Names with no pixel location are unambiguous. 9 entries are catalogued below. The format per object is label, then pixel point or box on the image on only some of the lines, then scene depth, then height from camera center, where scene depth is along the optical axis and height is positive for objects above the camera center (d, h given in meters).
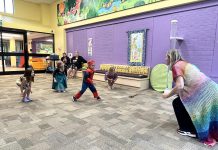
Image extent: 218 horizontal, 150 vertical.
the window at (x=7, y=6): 8.86 +3.09
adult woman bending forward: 2.00 -0.44
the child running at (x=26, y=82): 3.66 -0.49
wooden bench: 5.45 -0.49
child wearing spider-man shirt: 3.78 -0.42
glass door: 8.54 +0.68
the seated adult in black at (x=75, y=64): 7.97 -0.13
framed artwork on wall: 5.88 +0.55
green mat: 5.16 -0.52
